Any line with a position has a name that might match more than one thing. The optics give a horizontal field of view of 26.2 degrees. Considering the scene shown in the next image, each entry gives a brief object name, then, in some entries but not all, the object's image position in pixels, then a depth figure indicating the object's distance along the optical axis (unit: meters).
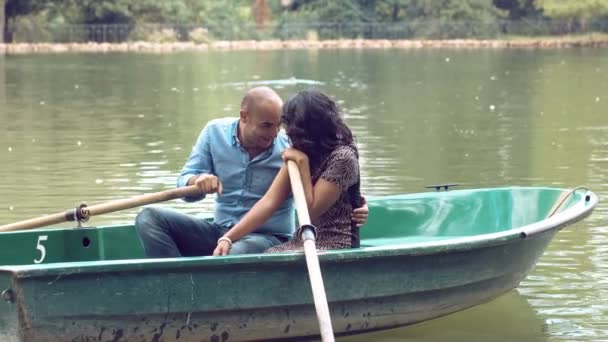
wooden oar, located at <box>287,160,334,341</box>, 5.69
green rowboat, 5.74
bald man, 6.39
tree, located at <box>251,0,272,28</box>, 70.69
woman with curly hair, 6.06
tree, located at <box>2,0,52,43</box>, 58.84
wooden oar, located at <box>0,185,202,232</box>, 6.54
